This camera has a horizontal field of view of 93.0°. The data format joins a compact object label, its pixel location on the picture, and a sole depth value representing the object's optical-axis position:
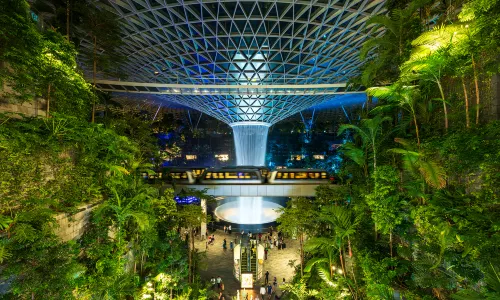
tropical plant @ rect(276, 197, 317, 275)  13.08
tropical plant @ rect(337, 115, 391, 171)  7.85
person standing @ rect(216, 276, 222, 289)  15.60
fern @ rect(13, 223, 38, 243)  5.38
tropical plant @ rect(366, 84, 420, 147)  6.71
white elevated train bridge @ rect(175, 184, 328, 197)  19.83
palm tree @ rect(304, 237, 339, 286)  9.01
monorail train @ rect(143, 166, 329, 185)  20.39
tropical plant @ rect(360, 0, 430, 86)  7.73
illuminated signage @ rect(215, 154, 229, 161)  62.21
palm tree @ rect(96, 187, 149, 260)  8.94
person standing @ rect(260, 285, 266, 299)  14.77
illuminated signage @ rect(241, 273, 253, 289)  14.58
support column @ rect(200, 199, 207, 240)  22.94
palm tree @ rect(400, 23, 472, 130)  5.56
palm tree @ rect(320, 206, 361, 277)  8.76
